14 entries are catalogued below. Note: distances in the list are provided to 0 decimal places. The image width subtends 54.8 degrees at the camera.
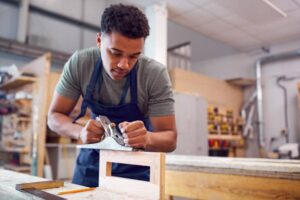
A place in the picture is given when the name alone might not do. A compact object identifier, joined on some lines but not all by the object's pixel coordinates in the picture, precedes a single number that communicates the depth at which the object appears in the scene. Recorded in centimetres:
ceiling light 291
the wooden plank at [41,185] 79
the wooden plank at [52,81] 302
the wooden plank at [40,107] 272
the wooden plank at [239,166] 121
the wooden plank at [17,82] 289
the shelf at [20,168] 280
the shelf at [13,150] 284
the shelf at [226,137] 425
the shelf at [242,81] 475
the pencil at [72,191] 79
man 107
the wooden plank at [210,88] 392
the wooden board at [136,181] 76
